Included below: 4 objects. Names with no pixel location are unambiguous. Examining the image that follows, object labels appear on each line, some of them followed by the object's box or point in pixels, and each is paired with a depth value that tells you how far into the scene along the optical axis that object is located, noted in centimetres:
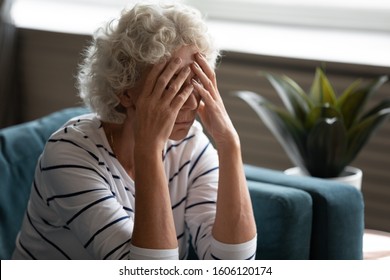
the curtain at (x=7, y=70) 687
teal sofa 370
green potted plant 453
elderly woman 311
